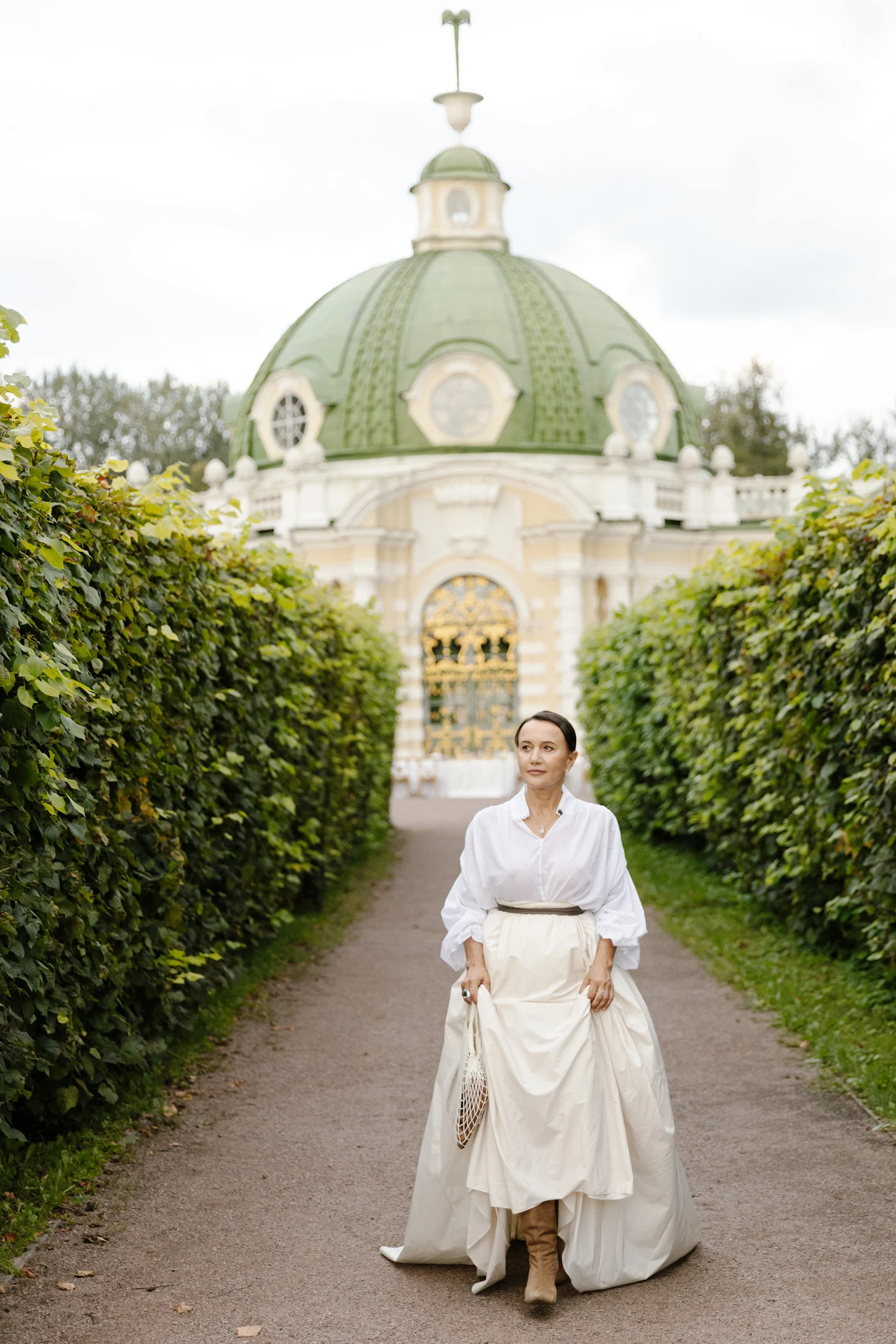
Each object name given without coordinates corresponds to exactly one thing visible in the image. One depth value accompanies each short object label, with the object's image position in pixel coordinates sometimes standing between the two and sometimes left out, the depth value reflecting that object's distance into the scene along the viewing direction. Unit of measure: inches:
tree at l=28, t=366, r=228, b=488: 2164.1
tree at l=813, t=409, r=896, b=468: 2004.2
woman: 175.3
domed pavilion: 1199.6
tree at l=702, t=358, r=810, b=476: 2018.9
